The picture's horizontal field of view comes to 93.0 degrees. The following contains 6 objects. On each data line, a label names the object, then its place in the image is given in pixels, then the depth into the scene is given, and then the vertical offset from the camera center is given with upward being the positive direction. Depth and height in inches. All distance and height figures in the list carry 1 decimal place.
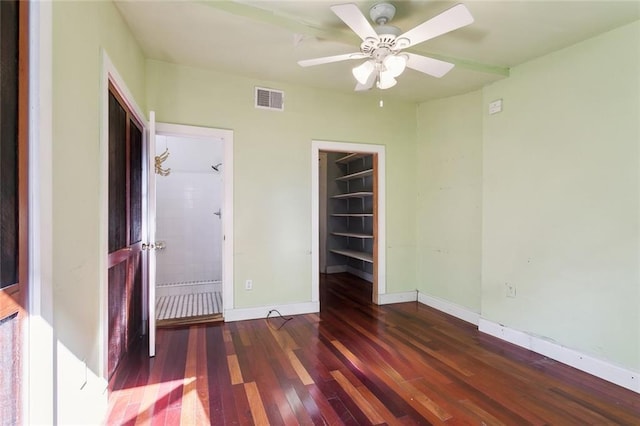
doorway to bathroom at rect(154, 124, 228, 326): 174.1 -4.2
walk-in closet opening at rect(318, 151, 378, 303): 211.5 -0.8
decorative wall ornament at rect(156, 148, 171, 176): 149.9 +24.5
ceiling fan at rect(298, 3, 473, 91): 66.4 +43.2
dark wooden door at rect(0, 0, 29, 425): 39.5 +1.5
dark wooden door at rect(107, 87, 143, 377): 79.5 -5.1
